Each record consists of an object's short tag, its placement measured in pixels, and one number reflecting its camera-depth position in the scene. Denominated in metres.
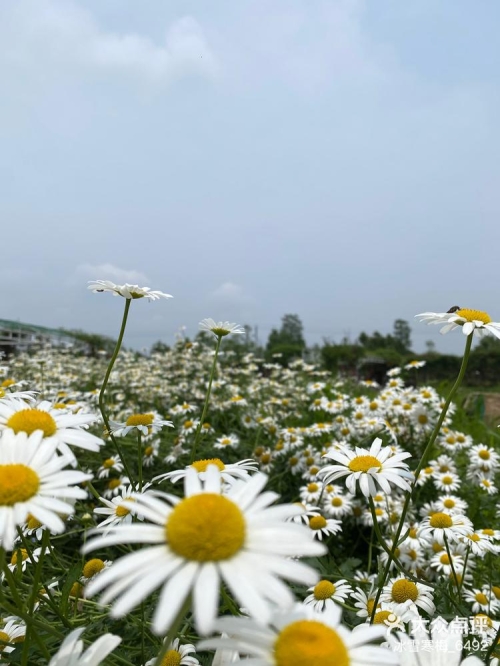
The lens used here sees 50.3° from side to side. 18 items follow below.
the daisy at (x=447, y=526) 0.47
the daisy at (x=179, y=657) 0.26
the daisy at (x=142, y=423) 0.40
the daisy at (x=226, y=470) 0.25
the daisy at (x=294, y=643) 0.15
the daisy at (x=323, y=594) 0.36
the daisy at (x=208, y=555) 0.14
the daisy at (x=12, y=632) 0.31
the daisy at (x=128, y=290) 0.41
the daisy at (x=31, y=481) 0.18
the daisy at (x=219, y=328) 0.49
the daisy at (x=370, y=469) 0.30
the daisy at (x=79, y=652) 0.18
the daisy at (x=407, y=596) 0.34
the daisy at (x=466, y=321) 0.33
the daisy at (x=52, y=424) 0.22
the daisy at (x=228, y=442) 0.79
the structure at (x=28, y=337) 8.41
